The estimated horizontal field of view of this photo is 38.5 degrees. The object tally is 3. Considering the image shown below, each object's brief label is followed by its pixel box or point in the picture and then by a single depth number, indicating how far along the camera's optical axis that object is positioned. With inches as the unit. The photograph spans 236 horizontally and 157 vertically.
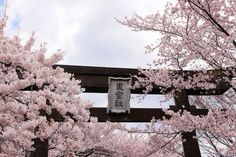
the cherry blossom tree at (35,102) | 211.9
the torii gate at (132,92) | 307.3
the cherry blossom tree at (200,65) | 247.0
